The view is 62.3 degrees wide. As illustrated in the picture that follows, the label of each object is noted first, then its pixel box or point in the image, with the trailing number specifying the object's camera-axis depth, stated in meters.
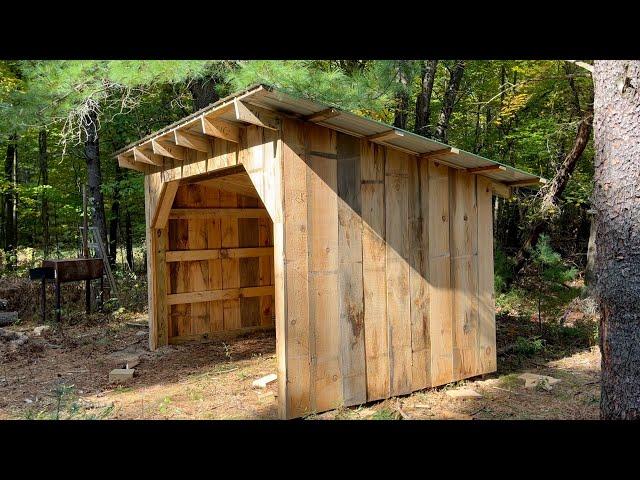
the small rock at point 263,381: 5.40
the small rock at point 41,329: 8.35
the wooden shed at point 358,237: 4.44
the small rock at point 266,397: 5.00
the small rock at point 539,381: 5.50
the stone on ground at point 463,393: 5.18
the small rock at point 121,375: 5.87
